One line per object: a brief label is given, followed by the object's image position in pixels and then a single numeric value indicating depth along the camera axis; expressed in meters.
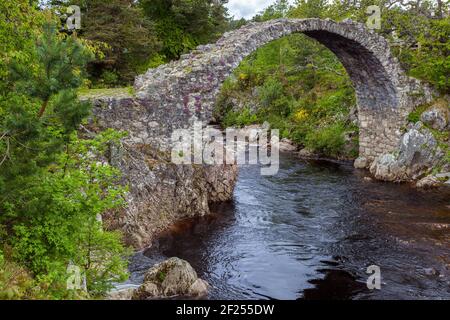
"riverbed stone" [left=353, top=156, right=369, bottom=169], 22.72
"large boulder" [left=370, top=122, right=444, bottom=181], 19.72
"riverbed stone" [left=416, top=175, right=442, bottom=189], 18.61
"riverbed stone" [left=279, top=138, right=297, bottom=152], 26.70
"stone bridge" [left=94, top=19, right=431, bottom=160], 13.39
